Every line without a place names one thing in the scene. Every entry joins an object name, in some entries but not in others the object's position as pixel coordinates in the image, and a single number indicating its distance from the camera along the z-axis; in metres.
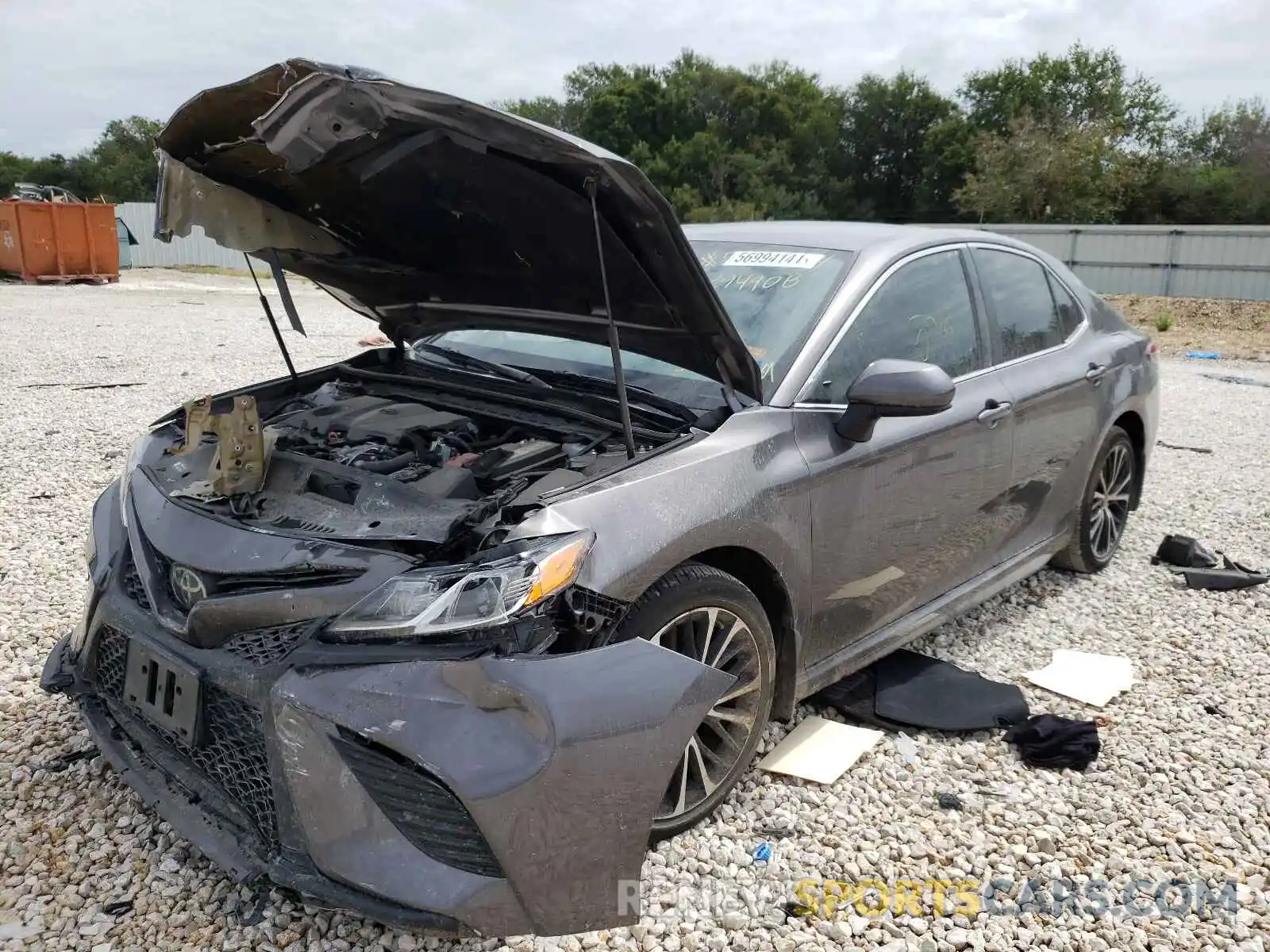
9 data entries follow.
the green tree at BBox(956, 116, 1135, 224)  36.88
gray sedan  2.03
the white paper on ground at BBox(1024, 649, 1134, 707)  3.68
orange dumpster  21.80
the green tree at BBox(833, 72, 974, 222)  48.91
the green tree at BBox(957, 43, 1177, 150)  48.16
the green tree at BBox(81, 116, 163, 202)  50.44
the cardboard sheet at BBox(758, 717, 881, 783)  3.08
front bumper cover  1.96
